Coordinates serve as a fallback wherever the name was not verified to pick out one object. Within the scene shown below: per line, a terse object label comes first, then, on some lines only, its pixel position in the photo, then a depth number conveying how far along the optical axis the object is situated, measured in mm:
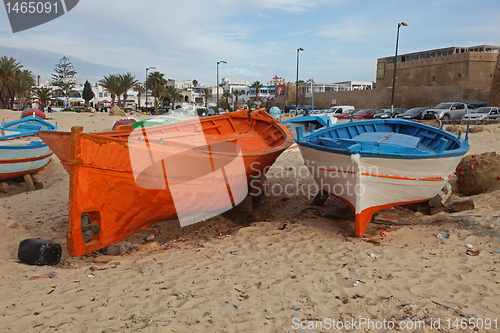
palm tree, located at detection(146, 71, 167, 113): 50031
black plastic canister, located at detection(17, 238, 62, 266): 4422
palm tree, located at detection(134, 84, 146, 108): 48512
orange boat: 4438
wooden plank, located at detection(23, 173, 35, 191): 9523
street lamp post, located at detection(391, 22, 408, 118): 24797
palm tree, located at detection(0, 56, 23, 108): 32906
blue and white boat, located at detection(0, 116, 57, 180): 9016
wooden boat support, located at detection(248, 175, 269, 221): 6801
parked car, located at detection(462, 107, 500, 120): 19938
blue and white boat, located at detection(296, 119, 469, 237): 5070
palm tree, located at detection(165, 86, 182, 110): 59416
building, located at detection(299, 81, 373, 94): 58662
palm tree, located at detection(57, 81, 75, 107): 62462
